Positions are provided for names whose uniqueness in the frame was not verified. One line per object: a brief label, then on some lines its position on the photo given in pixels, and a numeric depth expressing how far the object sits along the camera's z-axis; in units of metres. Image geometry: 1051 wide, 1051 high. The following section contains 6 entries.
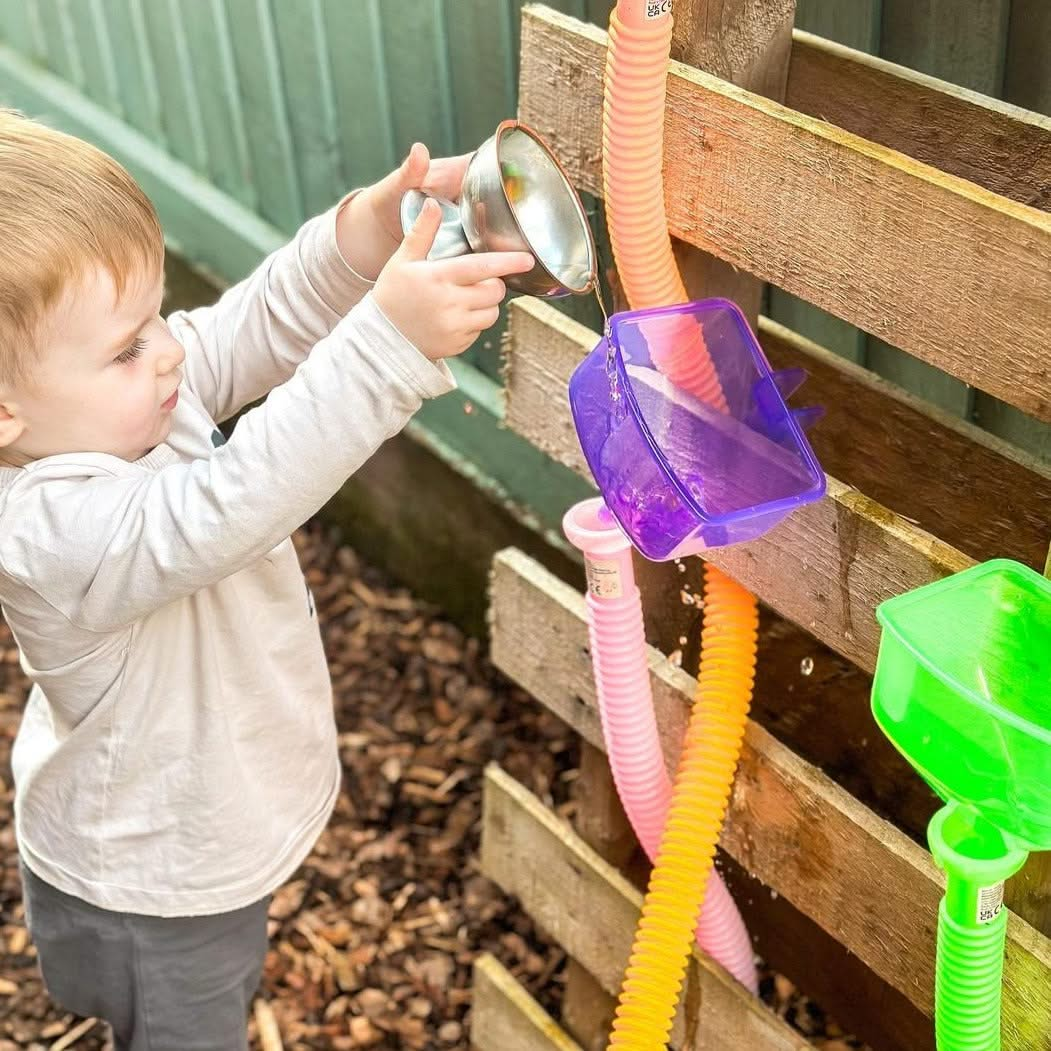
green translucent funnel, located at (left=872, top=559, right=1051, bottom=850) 1.16
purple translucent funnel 1.42
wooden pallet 1.31
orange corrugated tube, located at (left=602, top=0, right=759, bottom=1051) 1.46
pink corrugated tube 1.60
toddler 1.41
